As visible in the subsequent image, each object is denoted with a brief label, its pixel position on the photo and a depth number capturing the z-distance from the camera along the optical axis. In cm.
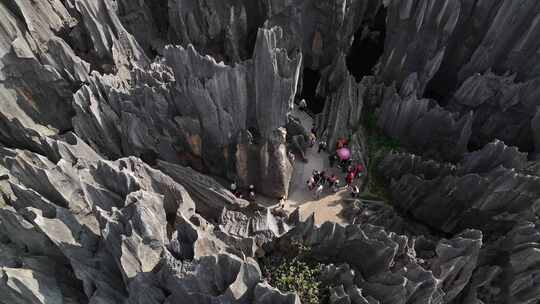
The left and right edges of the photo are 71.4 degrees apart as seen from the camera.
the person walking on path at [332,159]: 2358
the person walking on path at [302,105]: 2639
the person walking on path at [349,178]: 2205
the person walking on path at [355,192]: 2177
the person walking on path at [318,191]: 2177
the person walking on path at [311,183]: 2220
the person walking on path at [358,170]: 2240
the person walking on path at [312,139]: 2408
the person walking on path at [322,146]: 2400
